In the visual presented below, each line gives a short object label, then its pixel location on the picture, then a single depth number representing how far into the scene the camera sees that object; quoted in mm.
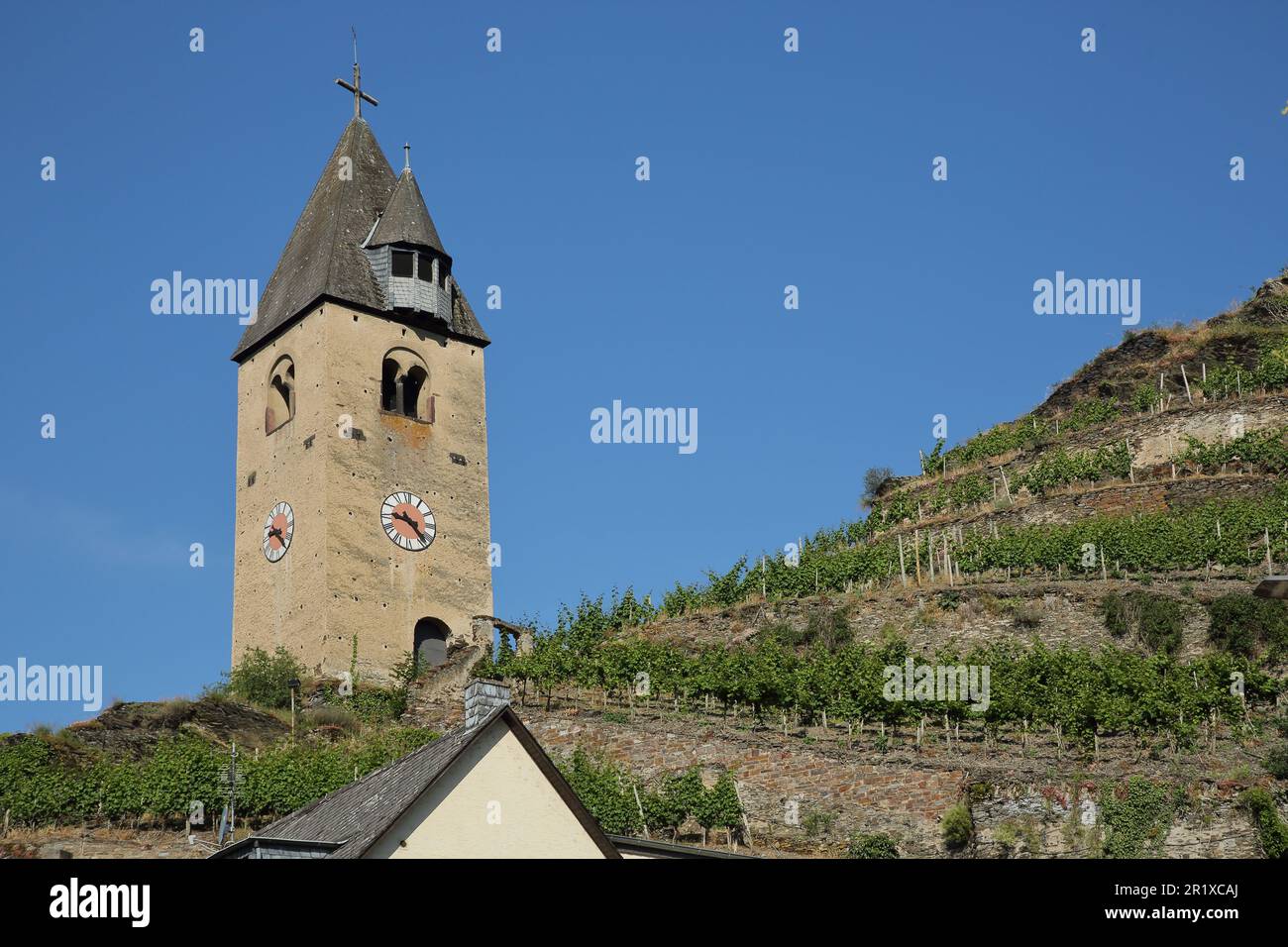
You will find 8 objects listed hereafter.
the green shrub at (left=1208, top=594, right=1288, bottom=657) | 42344
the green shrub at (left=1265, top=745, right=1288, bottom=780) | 34031
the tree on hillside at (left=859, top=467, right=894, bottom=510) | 66312
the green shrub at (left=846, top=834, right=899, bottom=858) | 33688
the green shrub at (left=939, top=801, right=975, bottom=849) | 34000
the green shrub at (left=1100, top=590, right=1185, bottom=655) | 43656
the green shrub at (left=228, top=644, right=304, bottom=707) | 44531
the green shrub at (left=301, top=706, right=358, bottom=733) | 42500
